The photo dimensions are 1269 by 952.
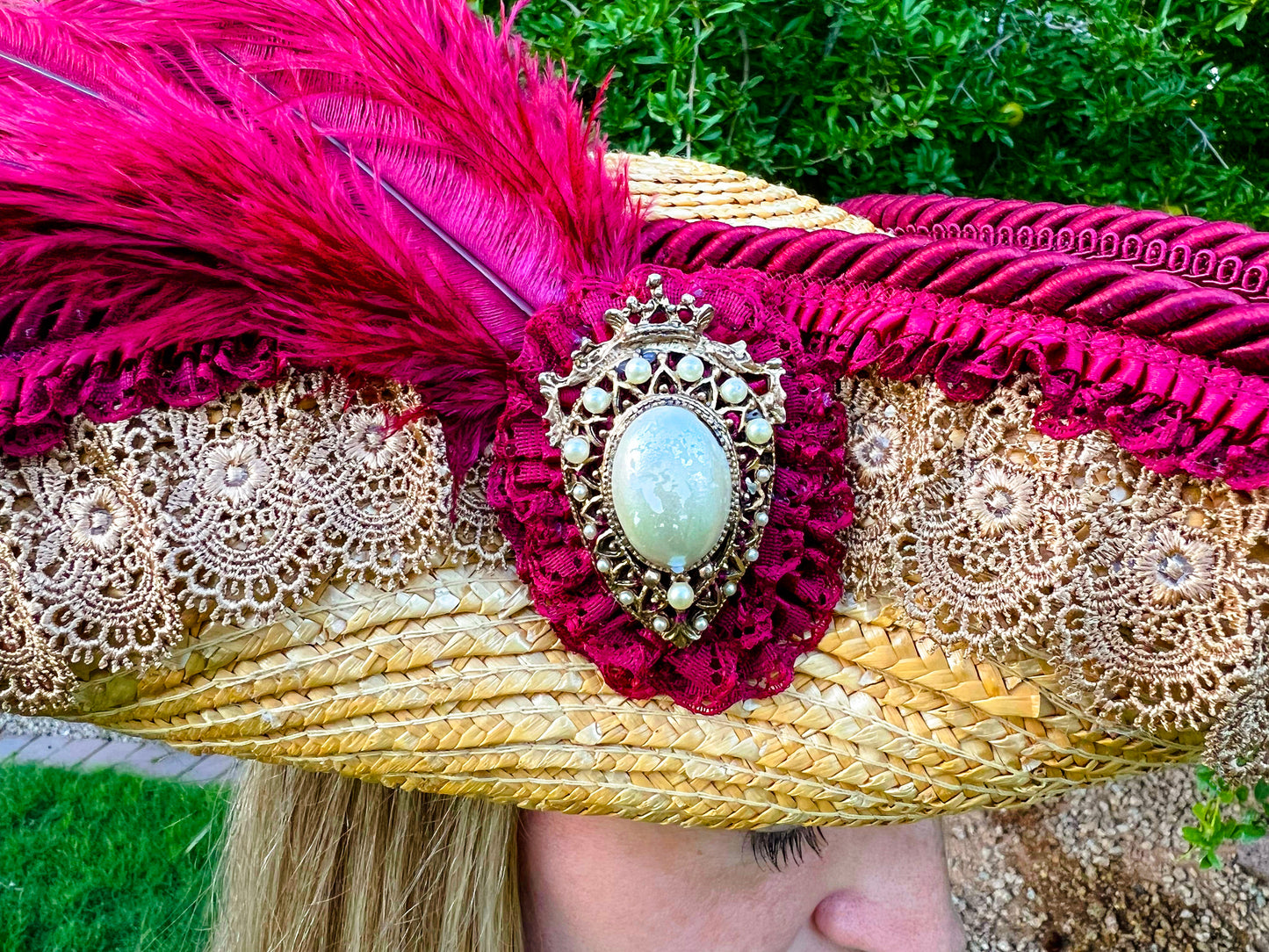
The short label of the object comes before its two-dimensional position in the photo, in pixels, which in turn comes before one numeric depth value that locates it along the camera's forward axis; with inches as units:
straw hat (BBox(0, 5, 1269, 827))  6.3
